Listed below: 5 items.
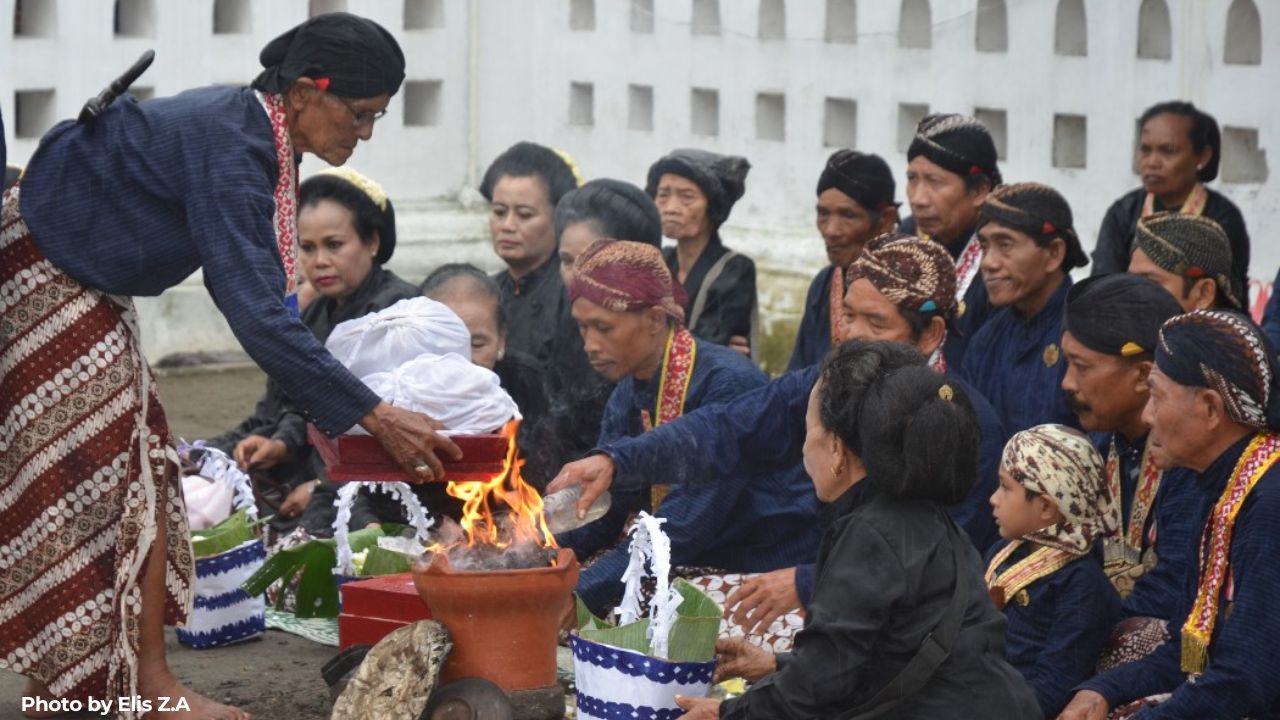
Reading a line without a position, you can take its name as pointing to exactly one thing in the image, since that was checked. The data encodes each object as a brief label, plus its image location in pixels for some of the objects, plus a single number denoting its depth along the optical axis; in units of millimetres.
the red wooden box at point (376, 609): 5336
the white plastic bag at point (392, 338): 6098
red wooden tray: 5121
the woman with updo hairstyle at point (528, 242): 7907
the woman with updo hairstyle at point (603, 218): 7445
